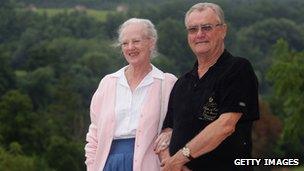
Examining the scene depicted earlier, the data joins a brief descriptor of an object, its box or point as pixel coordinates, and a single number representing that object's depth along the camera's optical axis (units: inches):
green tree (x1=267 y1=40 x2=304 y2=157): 780.0
